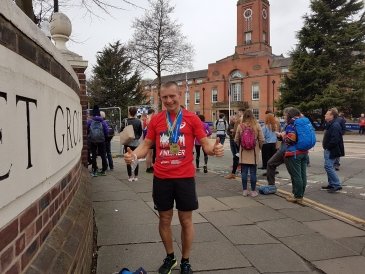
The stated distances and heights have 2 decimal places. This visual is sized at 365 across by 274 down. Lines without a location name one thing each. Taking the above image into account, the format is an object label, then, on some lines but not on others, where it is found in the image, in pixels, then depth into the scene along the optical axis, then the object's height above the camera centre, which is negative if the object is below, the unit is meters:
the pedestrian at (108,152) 11.18 -0.87
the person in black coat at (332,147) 7.99 -0.60
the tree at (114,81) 43.09 +4.35
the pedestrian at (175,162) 3.50 -0.37
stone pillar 6.43 +1.25
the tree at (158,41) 32.72 +6.52
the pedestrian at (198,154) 10.51 -0.93
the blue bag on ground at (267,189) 7.43 -1.32
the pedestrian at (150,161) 10.51 -1.07
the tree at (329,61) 36.44 +5.33
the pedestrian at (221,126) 12.75 -0.22
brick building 60.78 +7.25
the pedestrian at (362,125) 32.38 -0.67
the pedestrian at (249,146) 7.28 -0.49
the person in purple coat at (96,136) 9.95 -0.36
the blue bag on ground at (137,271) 3.21 -1.23
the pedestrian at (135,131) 9.07 -0.24
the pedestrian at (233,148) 9.67 -0.79
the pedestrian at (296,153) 6.67 -0.60
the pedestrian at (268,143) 10.45 -0.66
